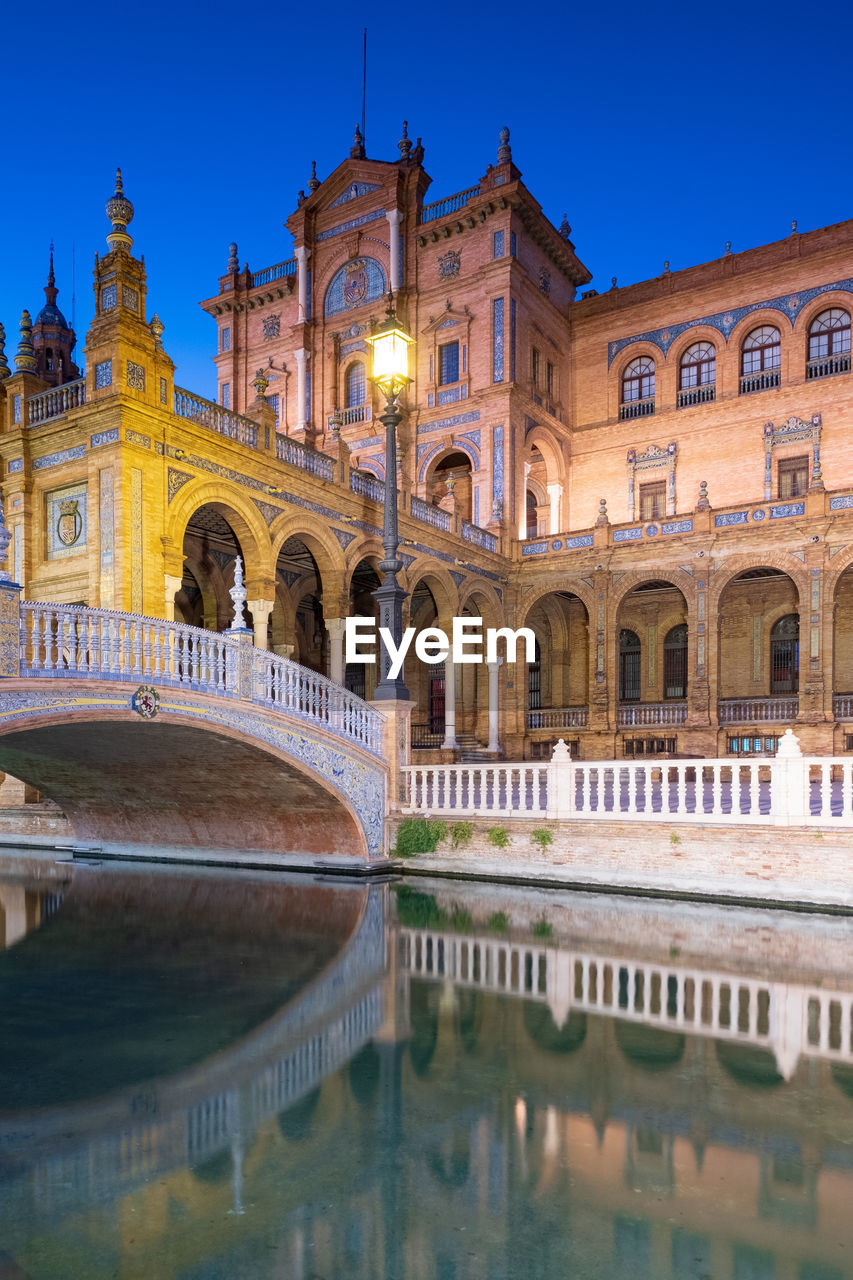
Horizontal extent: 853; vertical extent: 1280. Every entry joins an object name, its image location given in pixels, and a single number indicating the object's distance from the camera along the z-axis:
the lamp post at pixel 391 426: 13.02
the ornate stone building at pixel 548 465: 21.73
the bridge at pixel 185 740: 9.95
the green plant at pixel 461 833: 13.34
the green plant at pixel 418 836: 13.73
